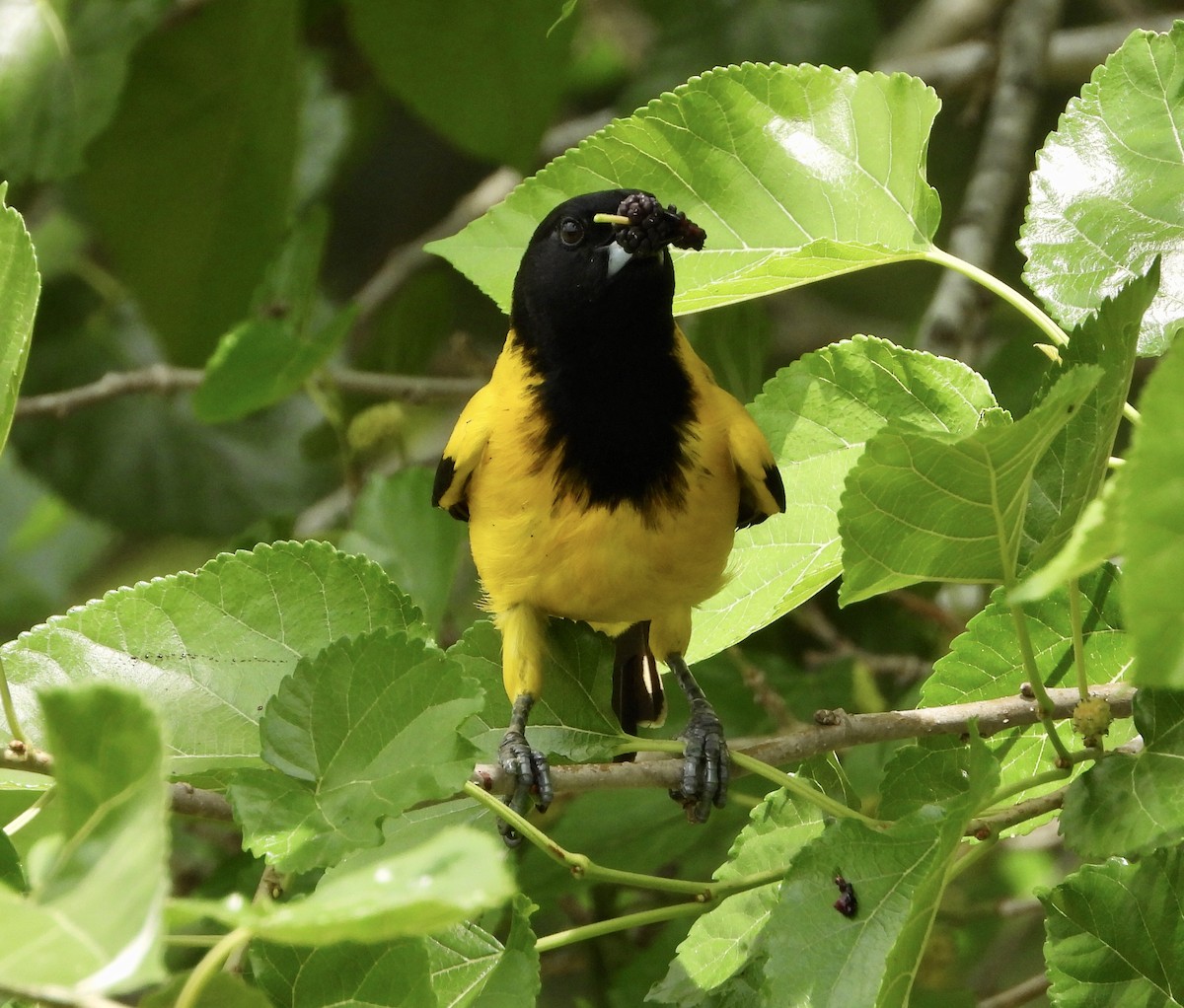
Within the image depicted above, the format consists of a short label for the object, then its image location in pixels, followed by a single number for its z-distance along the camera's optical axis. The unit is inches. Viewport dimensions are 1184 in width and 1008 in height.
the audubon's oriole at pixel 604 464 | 142.8
